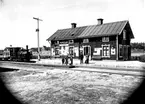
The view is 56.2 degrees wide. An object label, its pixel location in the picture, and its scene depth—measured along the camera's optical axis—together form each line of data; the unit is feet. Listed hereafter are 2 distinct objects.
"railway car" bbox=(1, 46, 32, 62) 76.23
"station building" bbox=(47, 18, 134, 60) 71.26
